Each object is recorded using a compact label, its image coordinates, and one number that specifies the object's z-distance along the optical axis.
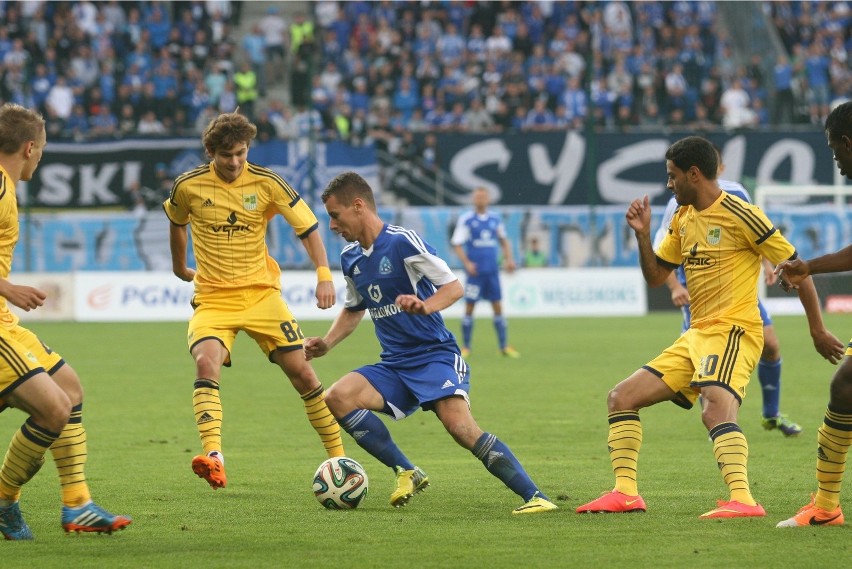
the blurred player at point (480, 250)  37.25
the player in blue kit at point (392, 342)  14.48
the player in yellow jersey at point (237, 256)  16.27
